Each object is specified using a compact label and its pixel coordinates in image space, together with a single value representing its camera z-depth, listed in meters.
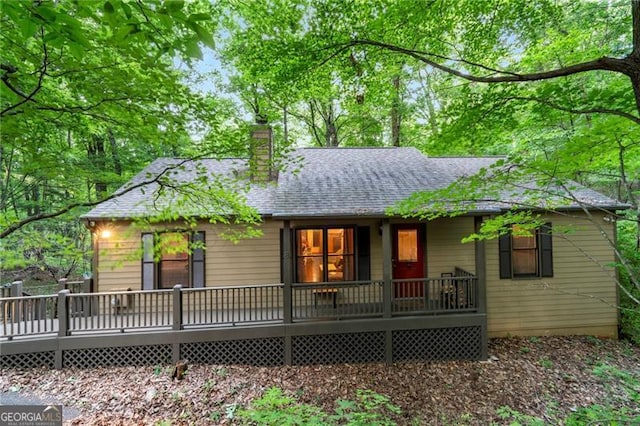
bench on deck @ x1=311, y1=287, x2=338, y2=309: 6.47
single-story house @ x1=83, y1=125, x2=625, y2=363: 6.52
